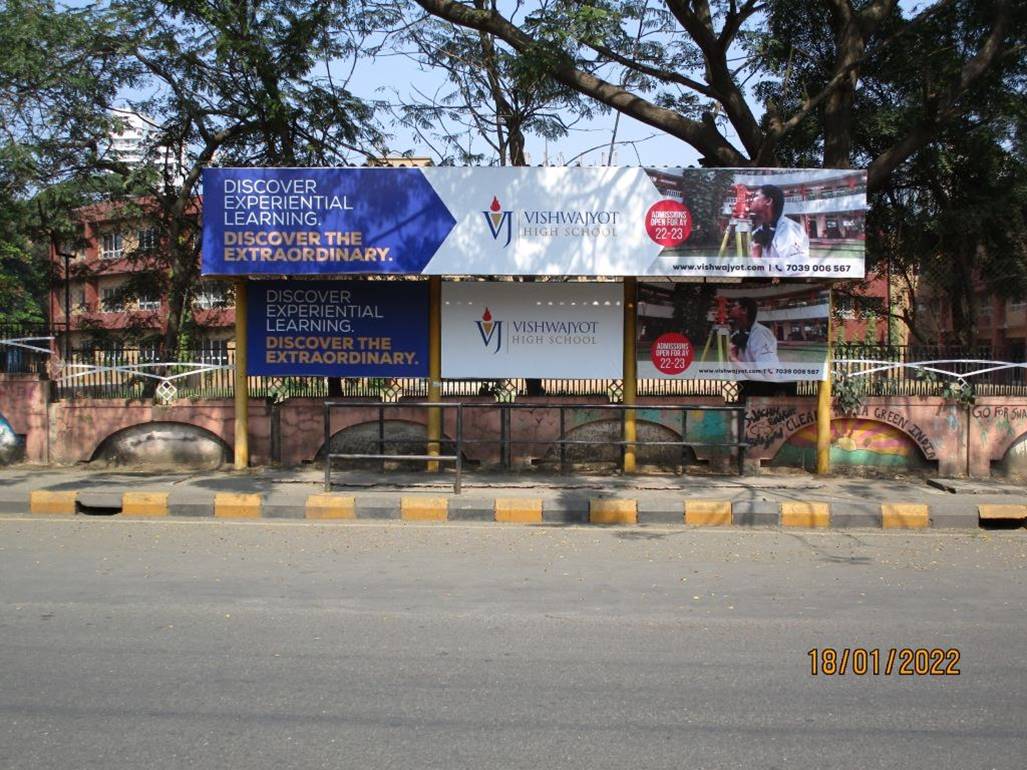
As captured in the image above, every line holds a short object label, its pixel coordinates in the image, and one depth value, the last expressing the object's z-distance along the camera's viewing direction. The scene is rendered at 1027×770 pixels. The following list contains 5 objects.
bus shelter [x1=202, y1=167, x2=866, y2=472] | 10.48
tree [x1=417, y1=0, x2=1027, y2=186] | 11.80
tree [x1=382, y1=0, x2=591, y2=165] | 15.59
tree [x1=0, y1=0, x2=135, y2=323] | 13.45
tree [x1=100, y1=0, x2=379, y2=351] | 14.09
